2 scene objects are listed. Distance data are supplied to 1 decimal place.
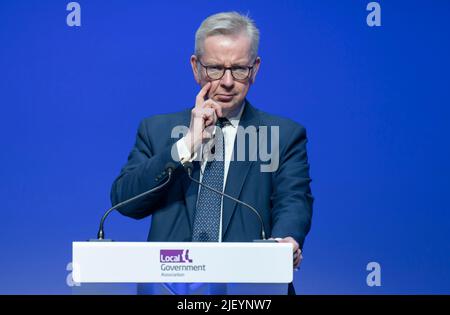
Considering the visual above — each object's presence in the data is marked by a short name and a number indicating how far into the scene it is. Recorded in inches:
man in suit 235.0
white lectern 184.1
